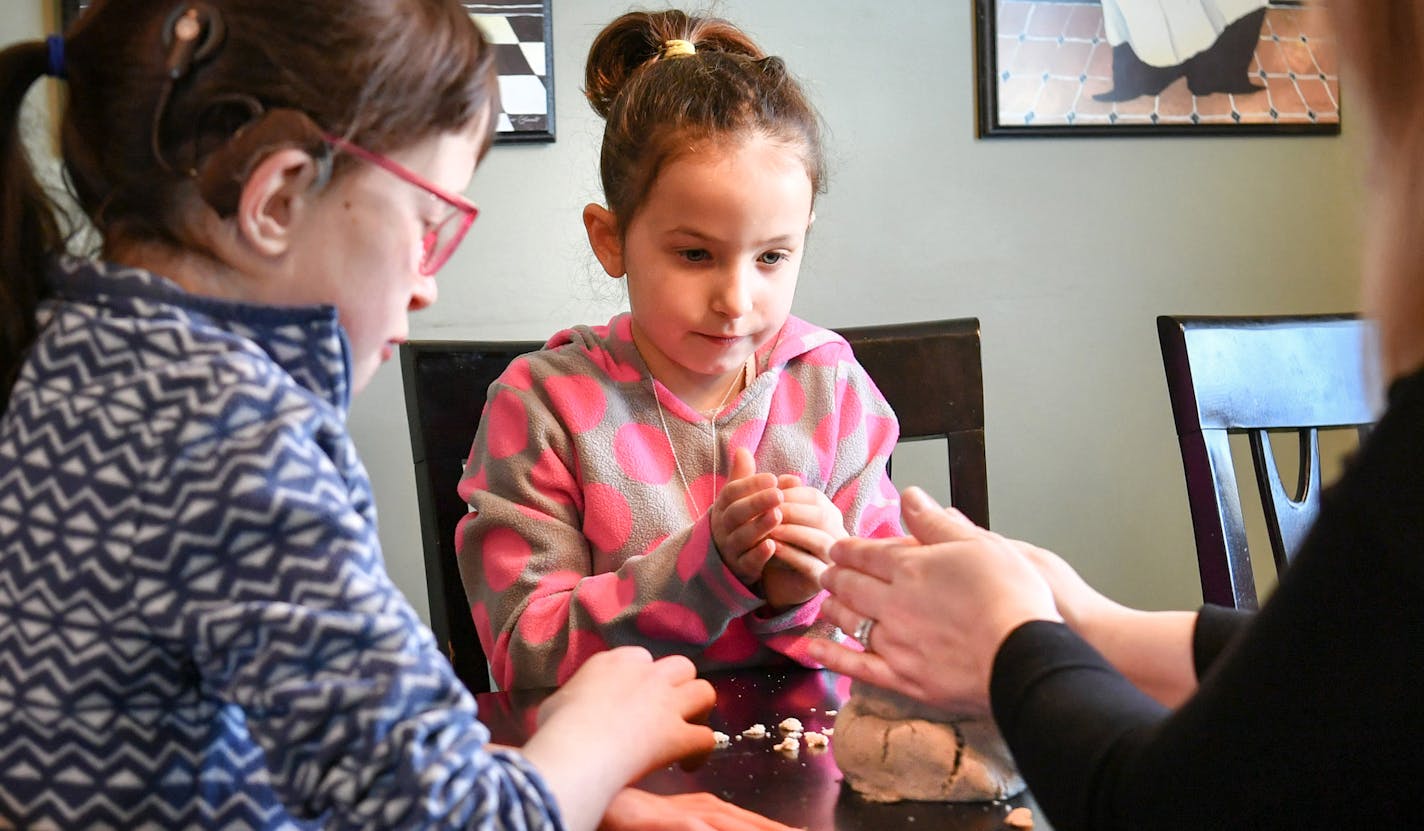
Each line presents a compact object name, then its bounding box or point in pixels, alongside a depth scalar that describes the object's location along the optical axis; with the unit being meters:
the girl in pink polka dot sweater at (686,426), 1.26
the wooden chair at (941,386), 1.59
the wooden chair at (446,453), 1.45
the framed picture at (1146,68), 2.71
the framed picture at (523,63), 2.45
